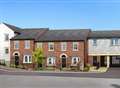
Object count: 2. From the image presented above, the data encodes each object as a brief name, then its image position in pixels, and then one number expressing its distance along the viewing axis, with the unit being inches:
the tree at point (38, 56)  1048.3
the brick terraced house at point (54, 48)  1062.0
